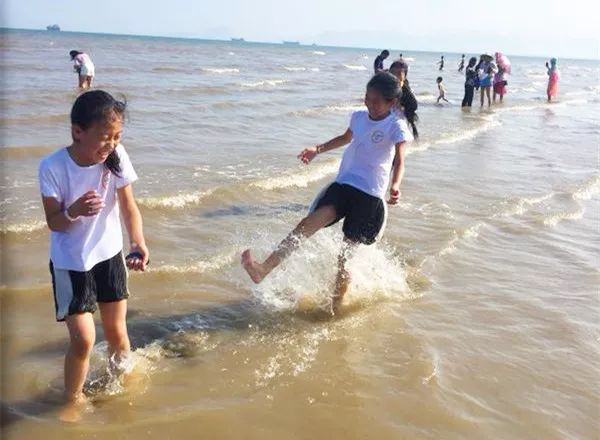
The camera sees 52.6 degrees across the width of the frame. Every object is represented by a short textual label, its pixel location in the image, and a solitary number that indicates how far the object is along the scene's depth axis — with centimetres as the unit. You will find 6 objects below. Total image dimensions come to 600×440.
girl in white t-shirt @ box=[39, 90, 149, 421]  278
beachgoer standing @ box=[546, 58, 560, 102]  2491
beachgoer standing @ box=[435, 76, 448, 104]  2142
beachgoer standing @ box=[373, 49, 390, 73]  1371
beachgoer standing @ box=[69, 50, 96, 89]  1755
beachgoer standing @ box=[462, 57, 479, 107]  2028
